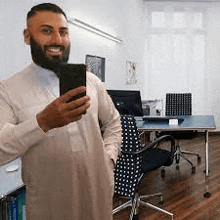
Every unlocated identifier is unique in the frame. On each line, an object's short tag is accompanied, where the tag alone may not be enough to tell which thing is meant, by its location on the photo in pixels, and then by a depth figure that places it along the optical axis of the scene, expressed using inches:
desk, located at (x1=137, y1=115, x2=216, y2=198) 135.1
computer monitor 141.6
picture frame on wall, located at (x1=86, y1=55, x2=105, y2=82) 173.0
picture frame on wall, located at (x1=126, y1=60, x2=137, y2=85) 240.8
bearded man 43.3
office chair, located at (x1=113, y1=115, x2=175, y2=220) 99.3
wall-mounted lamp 150.3
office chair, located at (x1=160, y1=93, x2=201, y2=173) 187.6
